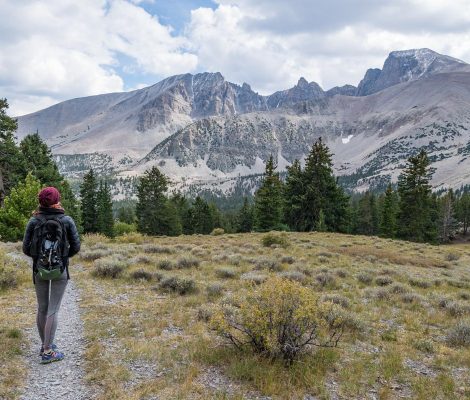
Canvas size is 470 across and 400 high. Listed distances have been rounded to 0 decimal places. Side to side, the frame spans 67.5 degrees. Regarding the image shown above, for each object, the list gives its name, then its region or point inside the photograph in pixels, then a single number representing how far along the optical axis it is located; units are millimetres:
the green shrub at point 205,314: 9742
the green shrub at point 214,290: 12172
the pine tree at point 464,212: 99188
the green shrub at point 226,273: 15172
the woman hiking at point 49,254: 6836
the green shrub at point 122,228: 66750
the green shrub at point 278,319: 7152
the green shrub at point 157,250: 21266
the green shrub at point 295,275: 14812
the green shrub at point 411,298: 12862
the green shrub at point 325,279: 14662
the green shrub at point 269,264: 17469
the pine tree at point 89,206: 62156
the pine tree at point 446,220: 90500
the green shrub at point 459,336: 9036
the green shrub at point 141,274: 14250
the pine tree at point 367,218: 85250
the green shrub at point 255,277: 13860
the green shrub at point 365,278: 15742
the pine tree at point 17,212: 26422
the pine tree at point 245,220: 81438
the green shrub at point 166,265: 16281
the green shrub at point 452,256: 28469
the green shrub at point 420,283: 15945
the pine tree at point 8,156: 32856
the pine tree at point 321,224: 48841
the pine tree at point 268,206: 52844
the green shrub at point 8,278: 12086
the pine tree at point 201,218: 79625
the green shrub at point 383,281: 15692
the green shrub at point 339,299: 11523
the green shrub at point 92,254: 18656
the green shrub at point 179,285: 12453
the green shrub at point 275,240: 28047
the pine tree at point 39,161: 39250
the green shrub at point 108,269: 14641
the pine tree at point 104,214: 62969
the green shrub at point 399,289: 14055
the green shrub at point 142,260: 16802
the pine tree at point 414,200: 53312
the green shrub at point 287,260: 19641
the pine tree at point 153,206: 59625
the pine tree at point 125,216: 95331
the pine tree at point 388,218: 63766
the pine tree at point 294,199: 52031
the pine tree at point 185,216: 79875
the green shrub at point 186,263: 16766
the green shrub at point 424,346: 8539
